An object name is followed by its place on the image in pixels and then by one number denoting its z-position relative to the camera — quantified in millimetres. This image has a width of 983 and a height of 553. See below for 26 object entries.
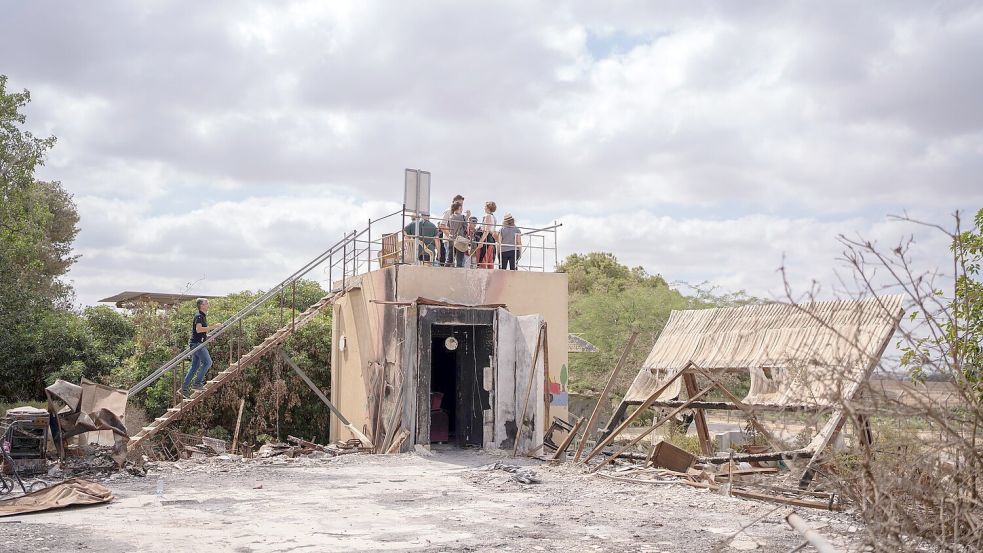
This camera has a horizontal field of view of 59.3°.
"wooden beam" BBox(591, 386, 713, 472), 11827
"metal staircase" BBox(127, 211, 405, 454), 14711
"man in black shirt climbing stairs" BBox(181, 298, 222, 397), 15384
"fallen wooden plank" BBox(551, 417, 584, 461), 13439
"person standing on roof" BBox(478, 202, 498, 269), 17266
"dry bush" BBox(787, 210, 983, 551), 5043
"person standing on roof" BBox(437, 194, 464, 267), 16844
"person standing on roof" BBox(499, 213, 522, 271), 17384
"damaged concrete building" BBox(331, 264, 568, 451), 15531
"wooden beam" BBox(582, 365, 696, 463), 11992
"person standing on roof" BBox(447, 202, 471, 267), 16797
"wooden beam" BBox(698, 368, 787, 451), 11359
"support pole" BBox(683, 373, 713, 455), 14109
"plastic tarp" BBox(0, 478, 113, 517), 9703
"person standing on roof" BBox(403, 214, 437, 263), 16766
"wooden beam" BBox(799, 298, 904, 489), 5043
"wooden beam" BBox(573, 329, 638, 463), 12363
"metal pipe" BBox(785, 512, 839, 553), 5051
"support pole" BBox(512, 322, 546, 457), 15156
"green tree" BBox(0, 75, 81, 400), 22125
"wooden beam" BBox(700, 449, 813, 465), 11207
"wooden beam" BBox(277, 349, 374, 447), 16719
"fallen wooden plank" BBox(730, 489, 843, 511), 9131
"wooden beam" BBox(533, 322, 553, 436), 15484
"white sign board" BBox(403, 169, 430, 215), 16750
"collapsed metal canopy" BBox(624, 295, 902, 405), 13359
